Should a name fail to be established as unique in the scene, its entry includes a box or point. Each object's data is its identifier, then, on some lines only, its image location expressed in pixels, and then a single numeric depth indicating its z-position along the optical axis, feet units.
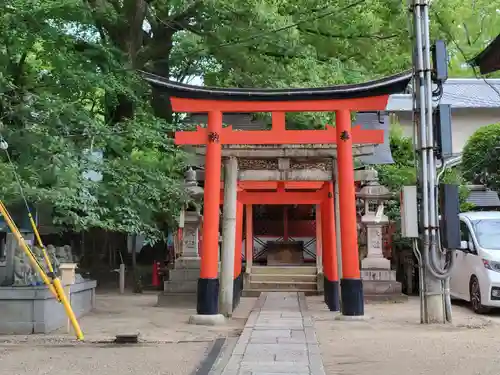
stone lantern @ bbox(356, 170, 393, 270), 51.49
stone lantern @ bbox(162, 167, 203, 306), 48.93
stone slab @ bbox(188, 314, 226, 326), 32.58
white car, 36.58
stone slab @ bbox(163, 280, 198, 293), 49.19
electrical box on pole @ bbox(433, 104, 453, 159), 31.04
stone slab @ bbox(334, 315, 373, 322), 32.45
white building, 81.35
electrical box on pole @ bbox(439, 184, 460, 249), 29.40
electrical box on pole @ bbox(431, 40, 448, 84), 31.53
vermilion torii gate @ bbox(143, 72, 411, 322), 33.55
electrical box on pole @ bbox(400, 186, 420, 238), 31.17
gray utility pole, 30.37
